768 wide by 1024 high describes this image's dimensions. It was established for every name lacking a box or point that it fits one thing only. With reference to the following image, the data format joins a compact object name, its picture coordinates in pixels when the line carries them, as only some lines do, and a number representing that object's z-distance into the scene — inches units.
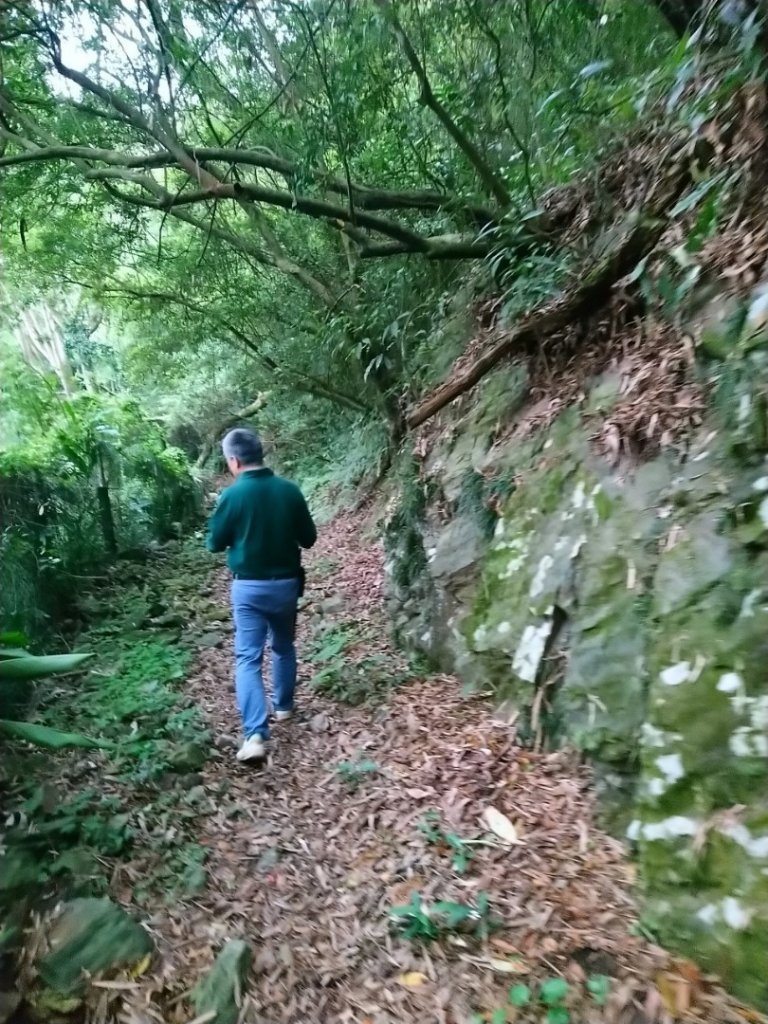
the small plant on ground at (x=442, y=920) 106.7
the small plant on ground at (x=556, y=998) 90.1
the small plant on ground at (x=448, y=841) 119.0
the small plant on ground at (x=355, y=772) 149.7
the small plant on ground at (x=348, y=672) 185.2
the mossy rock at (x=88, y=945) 96.9
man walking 171.6
